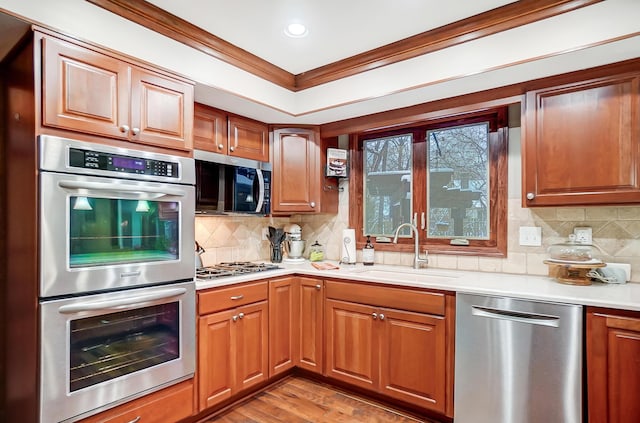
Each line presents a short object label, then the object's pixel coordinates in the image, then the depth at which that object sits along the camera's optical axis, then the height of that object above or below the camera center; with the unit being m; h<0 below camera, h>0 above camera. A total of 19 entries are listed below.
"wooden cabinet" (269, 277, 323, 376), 2.66 -0.88
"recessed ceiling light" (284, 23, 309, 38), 2.12 +1.11
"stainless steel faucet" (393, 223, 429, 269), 2.82 -0.33
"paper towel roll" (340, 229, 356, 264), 3.12 -0.32
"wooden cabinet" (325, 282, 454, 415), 2.16 -0.93
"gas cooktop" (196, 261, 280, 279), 2.46 -0.45
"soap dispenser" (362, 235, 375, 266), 3.02 -0.37
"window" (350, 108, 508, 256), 2.61 +0.24
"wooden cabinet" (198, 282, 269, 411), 2.19 -0.89
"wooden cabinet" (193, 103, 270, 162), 2.56 +0.60
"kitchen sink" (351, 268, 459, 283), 2.38 -0.47
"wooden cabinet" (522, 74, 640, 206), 1.88 +0.39
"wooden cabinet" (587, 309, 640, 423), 1.62 -0.73
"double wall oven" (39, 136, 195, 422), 1.56 -0.32
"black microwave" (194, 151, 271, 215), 2.55 +0.20
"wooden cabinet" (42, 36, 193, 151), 1.59 +0.57
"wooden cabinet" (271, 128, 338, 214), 3.11 +0.35
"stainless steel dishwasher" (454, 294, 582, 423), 1.75 -0.80
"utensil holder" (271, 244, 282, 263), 3.22 -0.40
